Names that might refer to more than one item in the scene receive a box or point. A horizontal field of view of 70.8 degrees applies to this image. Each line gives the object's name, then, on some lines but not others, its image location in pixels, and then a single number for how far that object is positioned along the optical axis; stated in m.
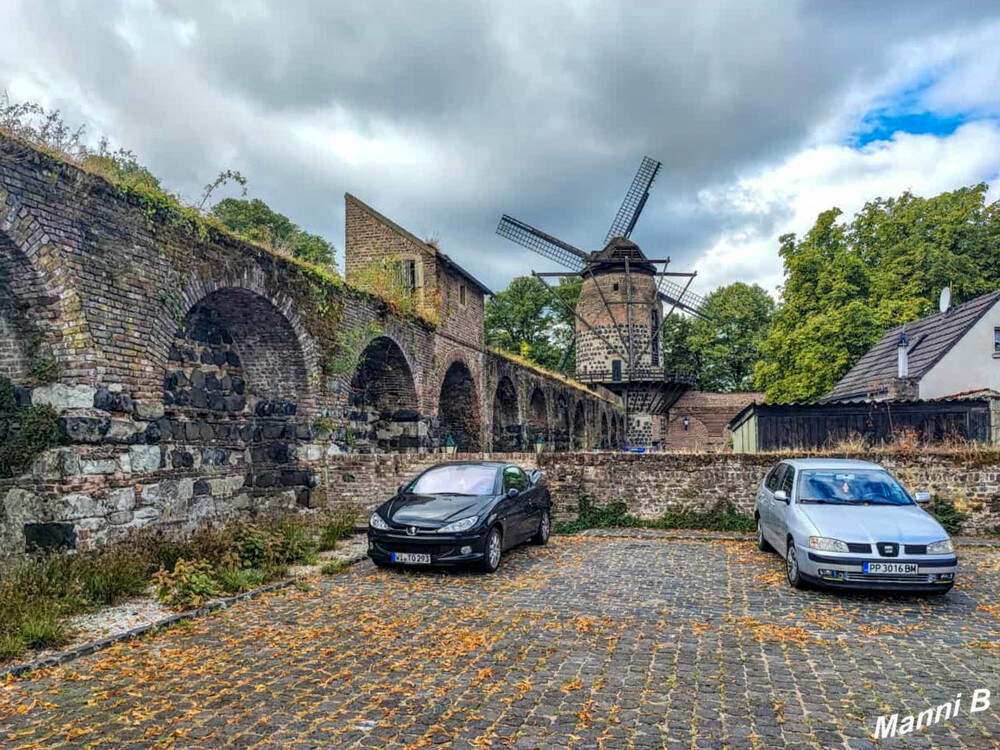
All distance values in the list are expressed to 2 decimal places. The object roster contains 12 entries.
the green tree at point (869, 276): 29.70
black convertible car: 9.03
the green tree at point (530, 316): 58.34
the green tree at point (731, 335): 55.31
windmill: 40.32
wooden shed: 16.77
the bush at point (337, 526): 11.25
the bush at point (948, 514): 12.62
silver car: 7.41
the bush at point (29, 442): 8.16
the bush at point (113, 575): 7.40
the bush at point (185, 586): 7.22
